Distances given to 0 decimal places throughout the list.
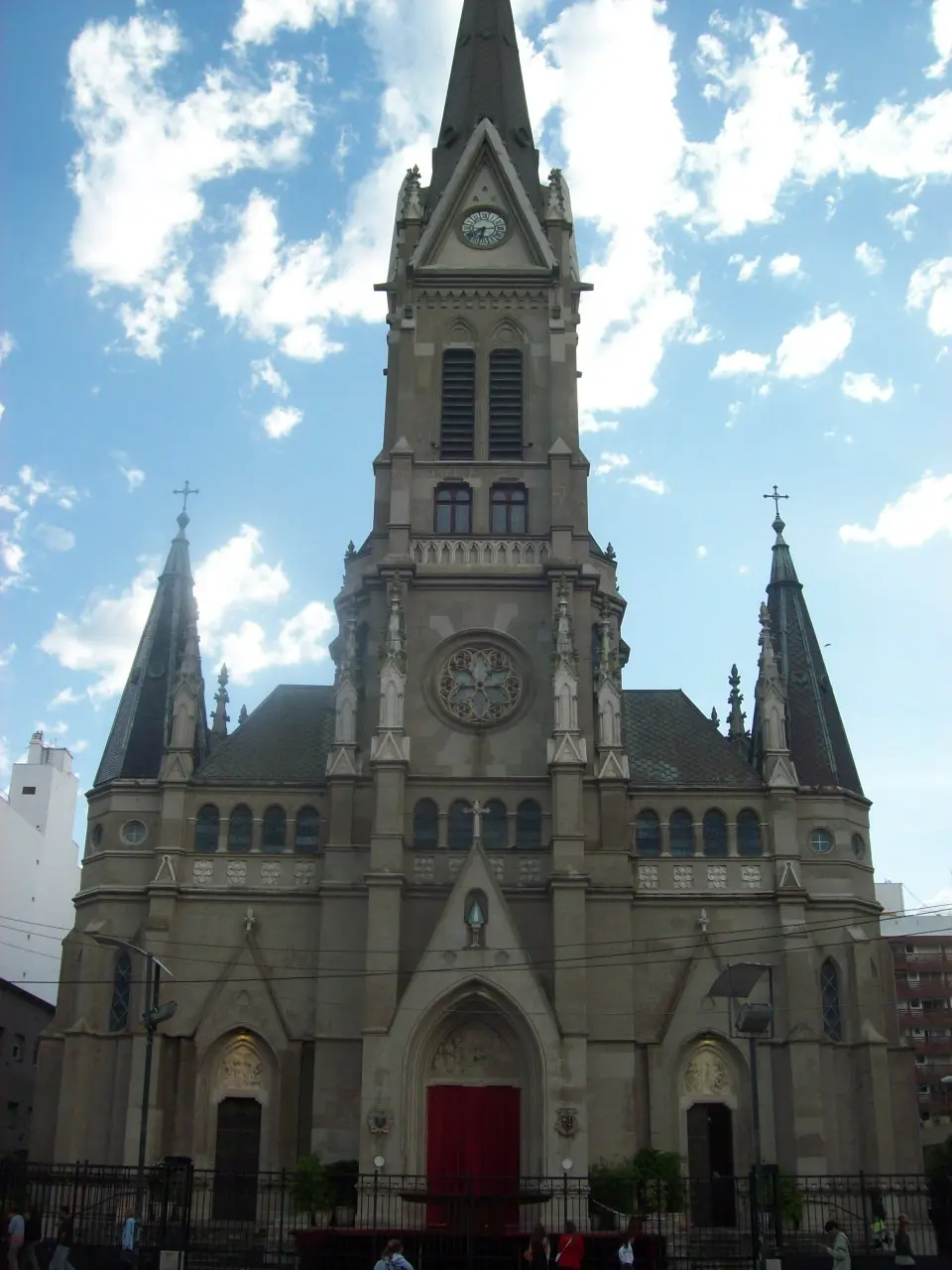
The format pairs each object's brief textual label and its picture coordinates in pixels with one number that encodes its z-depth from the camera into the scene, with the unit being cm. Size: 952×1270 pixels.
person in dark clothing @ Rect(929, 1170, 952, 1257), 3384
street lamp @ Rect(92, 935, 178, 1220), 2900
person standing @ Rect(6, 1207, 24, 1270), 2662
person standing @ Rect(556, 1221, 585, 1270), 2382
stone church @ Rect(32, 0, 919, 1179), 3975
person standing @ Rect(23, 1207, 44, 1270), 2741
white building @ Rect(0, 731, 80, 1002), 6981
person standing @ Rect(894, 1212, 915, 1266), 3044
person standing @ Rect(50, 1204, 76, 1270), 2716
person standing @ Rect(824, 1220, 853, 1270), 2580
